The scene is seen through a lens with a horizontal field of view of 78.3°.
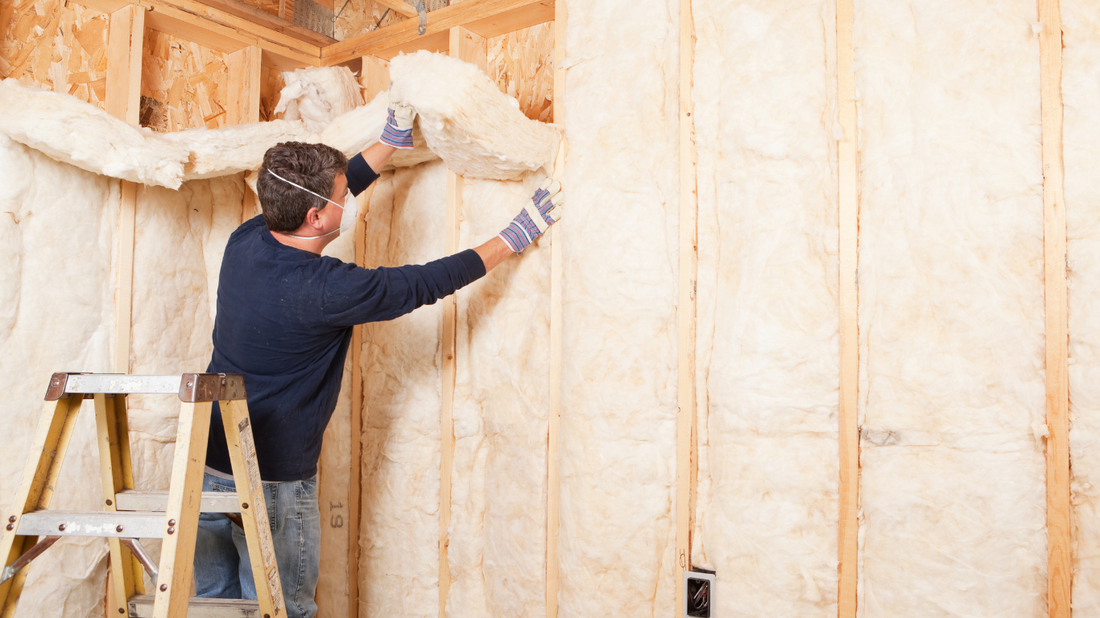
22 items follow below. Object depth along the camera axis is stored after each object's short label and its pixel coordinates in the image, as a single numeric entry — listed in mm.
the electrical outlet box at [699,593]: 1923
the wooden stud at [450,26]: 2498
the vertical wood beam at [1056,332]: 1577
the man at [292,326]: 1901
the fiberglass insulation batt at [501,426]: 2289
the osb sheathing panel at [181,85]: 2754
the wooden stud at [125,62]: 2496
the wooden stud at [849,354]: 1770
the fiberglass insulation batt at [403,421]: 2576
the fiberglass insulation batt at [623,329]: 2008
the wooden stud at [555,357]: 2186
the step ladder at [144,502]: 1417
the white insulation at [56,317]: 2088
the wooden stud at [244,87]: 2896
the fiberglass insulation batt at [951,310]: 1625
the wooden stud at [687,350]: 1970
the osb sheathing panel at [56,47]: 2414
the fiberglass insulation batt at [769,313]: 1809
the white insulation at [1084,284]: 1560
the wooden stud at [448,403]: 2496
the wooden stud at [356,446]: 2740
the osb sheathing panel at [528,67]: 2701
